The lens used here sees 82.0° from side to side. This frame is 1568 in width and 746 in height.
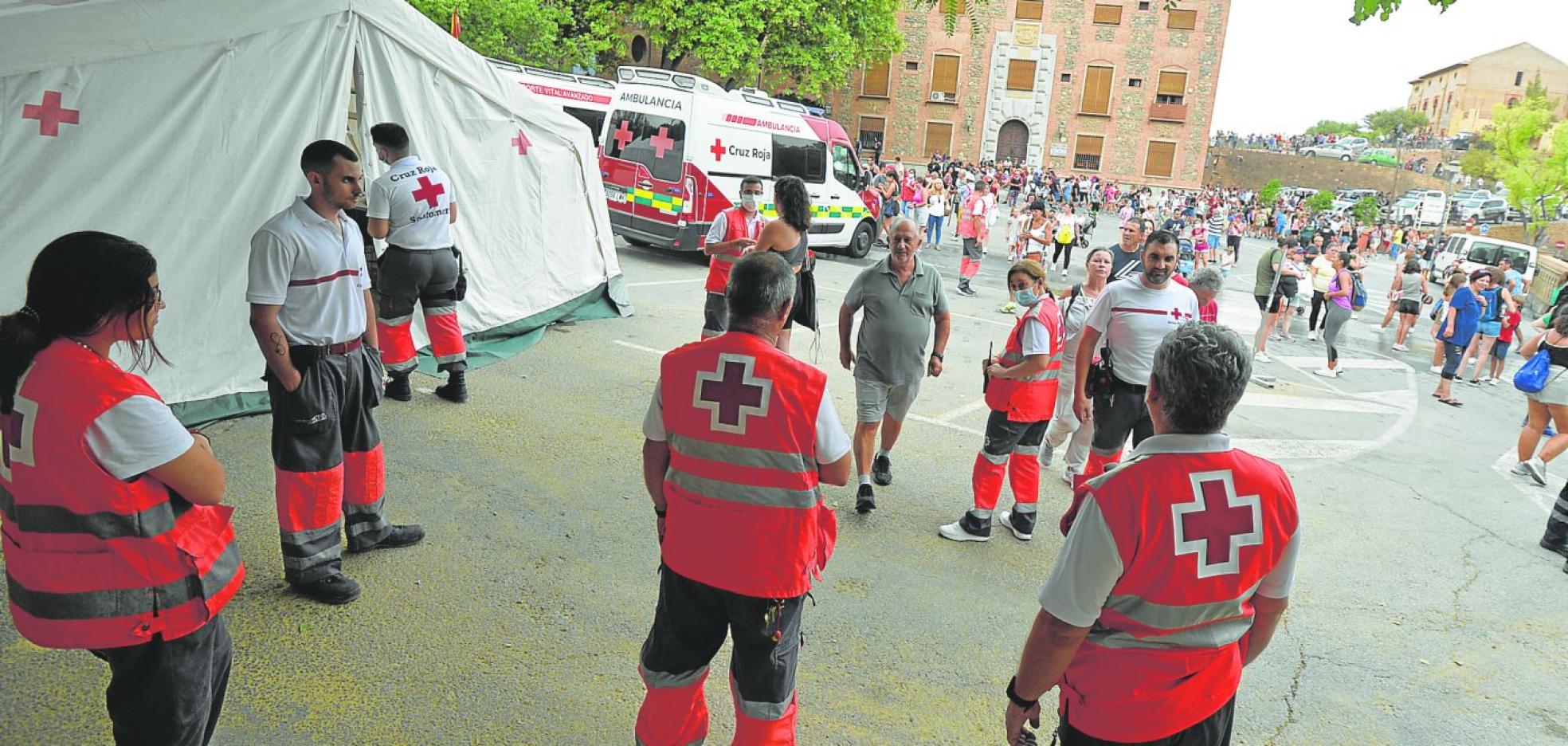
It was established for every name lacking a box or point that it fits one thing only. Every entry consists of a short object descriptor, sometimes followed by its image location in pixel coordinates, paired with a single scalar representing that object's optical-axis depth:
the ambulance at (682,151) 12.93
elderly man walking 5.32
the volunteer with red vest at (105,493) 2.01
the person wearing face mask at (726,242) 7.21
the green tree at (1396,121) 85.62
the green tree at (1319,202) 38.66
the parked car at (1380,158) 59.47
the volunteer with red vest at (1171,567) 2.00
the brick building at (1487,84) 75.50
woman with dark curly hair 6.05
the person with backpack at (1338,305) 11.48
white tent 4.88
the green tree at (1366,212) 38.78
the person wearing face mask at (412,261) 5.82
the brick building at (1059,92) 43.22
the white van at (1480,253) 22.66
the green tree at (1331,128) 107.44
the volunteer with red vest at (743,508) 2.47
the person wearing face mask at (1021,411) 4.90
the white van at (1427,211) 40.12
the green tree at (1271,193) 42.19
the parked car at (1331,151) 64.50
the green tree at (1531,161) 36.97
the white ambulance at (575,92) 13.94
